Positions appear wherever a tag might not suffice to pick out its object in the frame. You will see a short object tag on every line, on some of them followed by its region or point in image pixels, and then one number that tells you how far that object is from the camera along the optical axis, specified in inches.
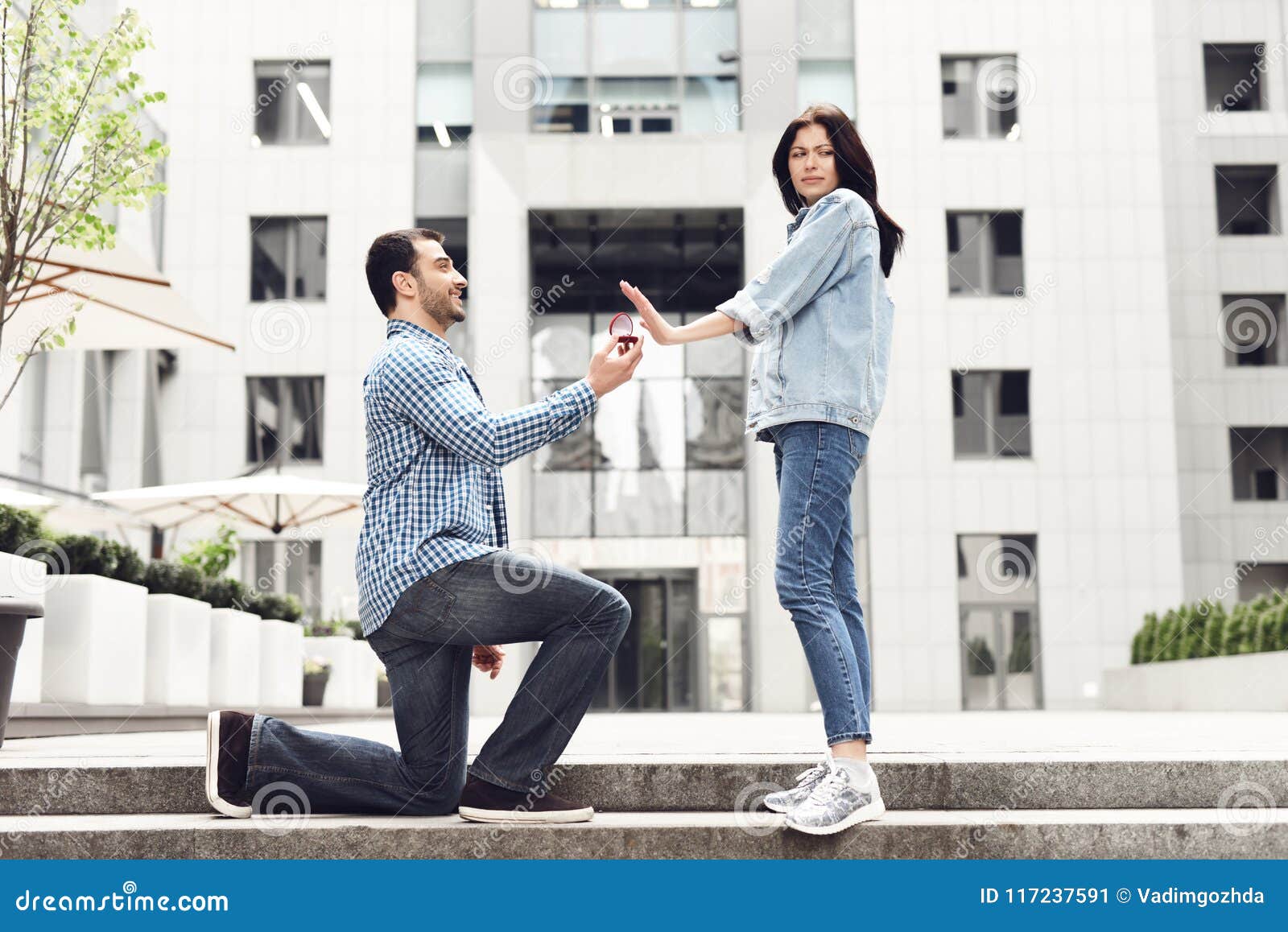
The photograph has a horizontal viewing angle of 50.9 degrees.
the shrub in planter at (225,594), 409.7
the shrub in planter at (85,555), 297.4
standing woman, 147.1
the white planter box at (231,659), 389.4
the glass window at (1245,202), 1053.8
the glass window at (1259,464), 1050.7
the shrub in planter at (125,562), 318.7
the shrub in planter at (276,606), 462.9
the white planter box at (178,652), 342.3
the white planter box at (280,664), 446.9
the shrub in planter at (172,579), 355.3
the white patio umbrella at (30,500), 402.0
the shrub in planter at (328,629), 596.4
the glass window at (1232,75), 1058.1
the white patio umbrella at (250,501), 547.8
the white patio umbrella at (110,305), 334.0
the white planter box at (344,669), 551.8
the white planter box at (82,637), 290.0
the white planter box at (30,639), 222.8
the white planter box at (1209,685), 527.5
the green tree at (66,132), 250.7
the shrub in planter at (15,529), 255.9
